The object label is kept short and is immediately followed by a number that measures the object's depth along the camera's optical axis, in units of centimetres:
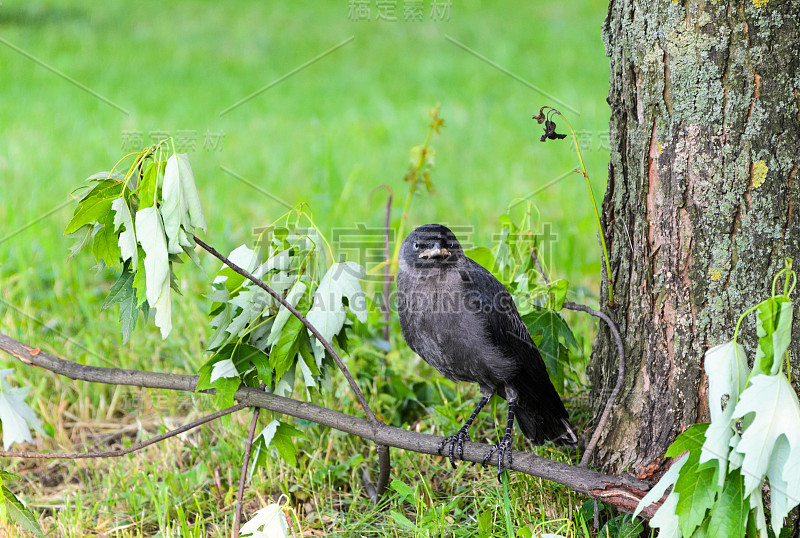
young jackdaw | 601
